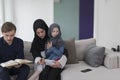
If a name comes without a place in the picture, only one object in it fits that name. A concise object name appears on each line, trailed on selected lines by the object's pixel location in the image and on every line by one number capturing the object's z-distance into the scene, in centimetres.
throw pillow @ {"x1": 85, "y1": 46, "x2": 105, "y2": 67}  329
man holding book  280
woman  304
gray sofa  296
